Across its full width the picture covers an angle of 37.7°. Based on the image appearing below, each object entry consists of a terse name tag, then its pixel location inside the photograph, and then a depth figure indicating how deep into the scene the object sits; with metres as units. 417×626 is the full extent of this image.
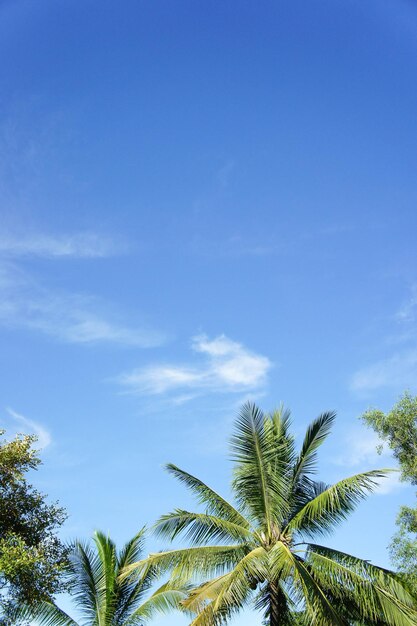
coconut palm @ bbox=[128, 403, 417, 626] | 15.26
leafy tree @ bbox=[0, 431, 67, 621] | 15.48
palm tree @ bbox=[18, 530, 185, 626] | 20.33
